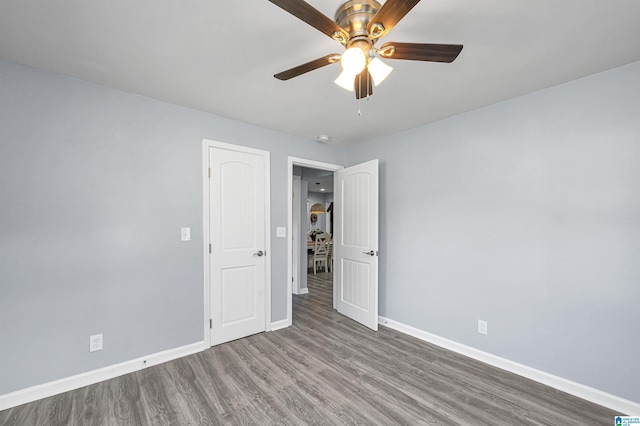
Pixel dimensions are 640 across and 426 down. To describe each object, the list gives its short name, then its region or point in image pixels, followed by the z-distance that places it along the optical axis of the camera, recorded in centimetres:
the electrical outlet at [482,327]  265
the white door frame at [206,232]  285
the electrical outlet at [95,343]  224
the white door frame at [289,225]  350
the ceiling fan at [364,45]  125
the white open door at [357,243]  340
